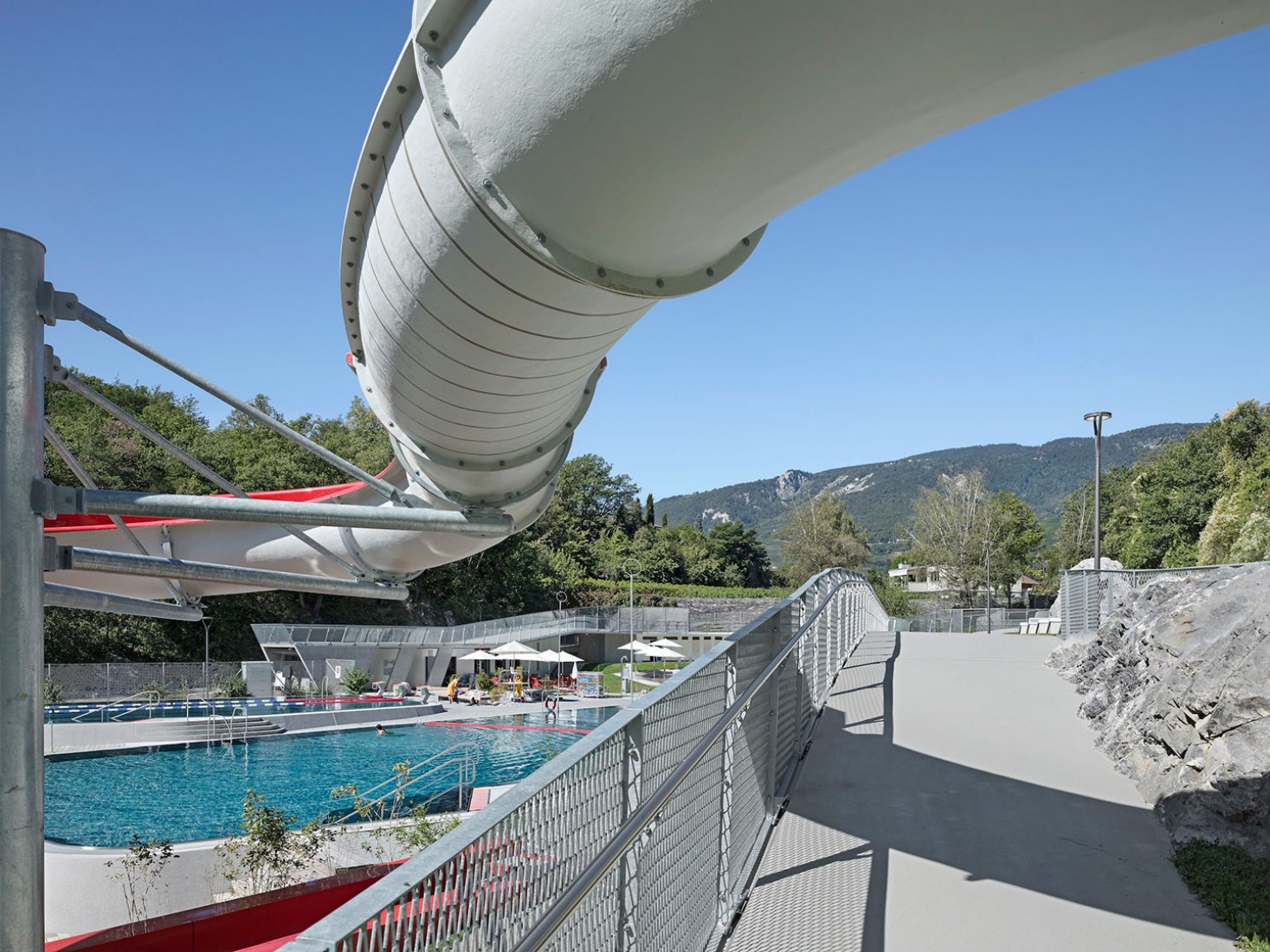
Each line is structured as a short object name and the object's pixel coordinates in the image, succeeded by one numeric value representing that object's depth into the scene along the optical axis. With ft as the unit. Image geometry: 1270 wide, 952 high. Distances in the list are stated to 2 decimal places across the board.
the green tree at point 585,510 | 212.23
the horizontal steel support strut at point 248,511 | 11.32
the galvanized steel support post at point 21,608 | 10.28
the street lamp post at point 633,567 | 209.68
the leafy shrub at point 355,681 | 107.34
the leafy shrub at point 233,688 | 101.08
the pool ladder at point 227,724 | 74.28
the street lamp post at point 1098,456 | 75.97
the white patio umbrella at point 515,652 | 112.78
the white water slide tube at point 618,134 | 5.91
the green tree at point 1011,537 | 198.08
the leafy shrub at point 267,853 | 32.91
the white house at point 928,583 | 205.77
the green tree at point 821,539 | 226.79
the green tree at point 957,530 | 195.42
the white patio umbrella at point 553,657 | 114.83
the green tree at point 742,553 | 256.11
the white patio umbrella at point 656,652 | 115.14
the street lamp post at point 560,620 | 128.69
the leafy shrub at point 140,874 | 33.58
